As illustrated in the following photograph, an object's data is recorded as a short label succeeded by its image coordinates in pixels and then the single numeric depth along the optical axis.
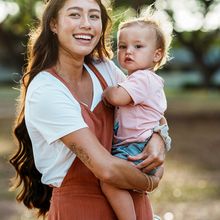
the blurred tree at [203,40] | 13.86
